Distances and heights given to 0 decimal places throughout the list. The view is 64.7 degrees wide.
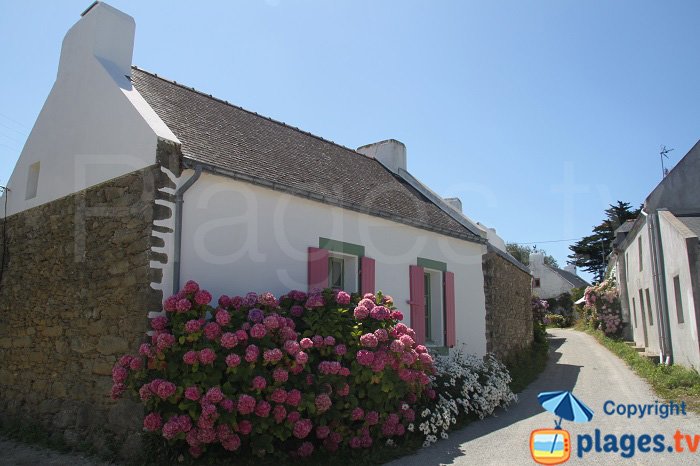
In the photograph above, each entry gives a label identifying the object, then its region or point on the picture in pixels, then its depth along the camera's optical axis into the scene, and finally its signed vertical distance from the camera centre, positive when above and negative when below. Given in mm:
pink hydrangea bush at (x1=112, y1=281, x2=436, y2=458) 5773 -523
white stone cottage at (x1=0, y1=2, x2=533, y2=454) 6957 +1481
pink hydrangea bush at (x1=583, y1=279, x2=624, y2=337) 19891 +820
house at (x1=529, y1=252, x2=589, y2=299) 37000 +3234
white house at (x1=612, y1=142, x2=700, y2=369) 10680 +1390
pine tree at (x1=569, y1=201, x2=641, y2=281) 41844 +6879
